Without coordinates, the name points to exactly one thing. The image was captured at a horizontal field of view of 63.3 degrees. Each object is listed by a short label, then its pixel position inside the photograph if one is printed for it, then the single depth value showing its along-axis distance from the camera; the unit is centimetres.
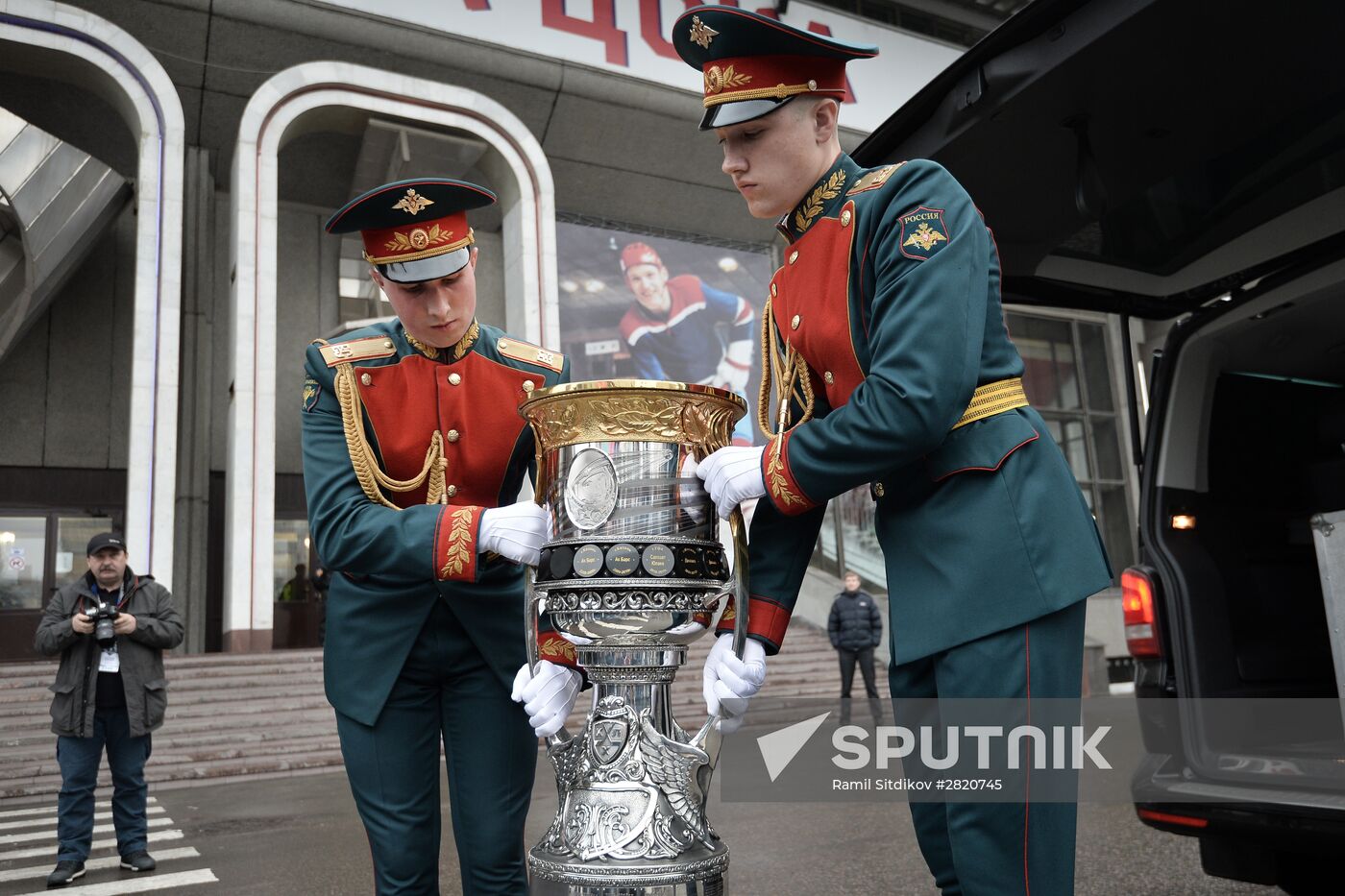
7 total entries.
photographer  558
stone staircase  999
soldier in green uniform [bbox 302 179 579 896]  219
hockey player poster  2072
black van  240
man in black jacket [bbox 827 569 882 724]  1200
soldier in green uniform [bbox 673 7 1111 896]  163
